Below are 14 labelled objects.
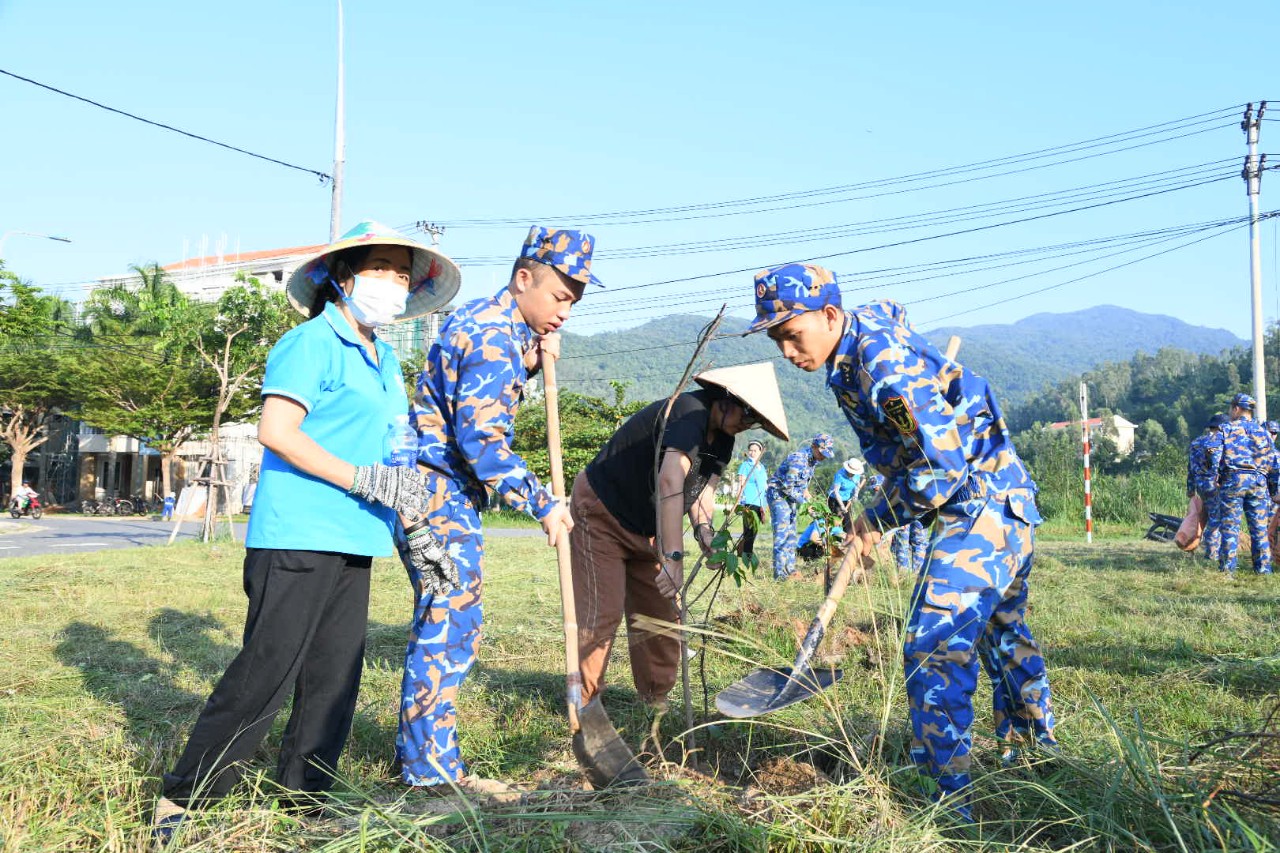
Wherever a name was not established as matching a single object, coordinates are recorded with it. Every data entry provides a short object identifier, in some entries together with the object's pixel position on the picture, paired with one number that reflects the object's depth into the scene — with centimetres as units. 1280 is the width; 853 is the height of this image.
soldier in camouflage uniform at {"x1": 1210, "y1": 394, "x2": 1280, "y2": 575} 1031
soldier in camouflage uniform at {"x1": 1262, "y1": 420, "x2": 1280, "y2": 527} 1170
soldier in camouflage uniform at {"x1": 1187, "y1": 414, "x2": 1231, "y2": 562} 1059
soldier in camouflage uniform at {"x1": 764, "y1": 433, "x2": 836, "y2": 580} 1080
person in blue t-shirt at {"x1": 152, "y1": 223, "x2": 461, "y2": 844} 263
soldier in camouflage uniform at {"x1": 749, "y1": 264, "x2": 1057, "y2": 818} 268
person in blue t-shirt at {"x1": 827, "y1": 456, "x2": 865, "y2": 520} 956
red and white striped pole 1504
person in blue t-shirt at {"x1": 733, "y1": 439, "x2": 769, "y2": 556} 1047
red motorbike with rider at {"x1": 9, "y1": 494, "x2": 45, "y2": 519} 2709
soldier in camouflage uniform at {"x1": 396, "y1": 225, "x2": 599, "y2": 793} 300
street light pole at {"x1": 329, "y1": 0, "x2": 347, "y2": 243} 1538
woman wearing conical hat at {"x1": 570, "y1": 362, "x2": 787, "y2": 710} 369
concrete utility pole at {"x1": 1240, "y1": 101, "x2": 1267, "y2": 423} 1767
